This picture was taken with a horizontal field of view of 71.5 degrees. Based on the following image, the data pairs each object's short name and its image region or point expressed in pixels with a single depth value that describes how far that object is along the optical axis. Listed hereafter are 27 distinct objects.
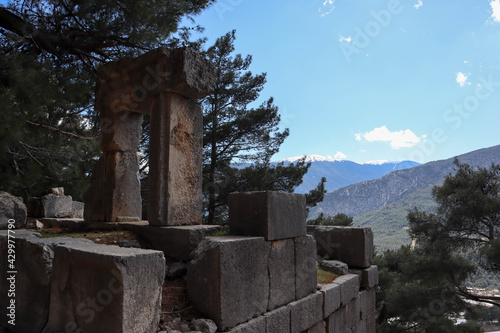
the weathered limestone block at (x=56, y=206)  7.04
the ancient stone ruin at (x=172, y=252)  2.54
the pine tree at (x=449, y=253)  12.46
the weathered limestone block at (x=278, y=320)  3.64
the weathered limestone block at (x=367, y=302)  6.48
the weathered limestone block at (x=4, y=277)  3.30
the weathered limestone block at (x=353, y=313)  5.82
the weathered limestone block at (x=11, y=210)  4.74
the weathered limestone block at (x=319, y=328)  4.60
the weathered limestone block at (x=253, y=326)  3.23
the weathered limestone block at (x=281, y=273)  3.85
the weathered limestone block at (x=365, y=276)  6.55
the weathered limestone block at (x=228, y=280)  3.13
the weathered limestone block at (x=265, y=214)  3.83
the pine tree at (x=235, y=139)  14.65
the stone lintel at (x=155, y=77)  4.69
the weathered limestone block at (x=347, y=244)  6.67
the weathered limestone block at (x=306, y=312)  4.11
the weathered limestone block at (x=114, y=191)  5.62
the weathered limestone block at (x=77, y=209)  7.75
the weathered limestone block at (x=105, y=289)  2.32
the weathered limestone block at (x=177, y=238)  4.06
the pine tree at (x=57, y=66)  6.39
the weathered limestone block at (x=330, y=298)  4.87
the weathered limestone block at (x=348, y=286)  5.50
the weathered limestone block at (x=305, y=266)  4.32
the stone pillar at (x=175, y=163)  4.64
